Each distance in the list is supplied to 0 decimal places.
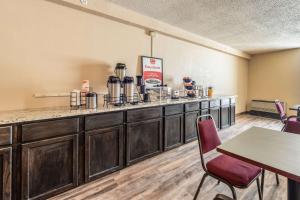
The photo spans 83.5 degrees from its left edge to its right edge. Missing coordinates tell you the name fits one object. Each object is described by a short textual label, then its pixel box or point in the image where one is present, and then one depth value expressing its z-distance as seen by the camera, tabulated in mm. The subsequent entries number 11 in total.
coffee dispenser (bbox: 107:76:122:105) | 2502
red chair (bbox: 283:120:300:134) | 1872
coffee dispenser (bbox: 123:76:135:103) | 2676
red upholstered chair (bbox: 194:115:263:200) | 1435
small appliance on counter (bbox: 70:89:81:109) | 2209
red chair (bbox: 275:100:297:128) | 3621
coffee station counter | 1618
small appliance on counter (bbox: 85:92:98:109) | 2264
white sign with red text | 3438
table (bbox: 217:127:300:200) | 1004
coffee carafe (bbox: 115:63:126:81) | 2795
